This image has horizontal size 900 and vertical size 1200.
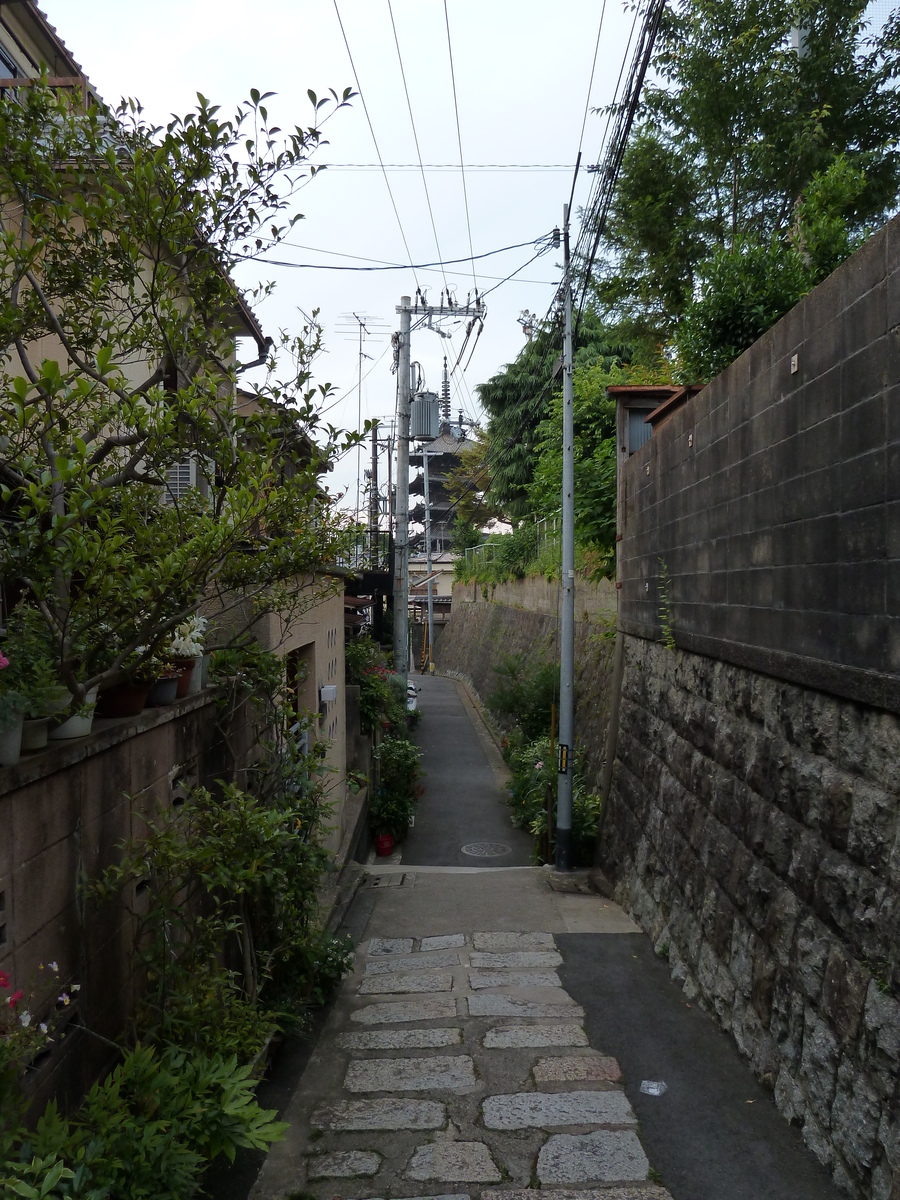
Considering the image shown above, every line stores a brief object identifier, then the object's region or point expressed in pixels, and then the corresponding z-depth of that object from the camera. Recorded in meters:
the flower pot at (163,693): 4.57
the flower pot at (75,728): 3.45
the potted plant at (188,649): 4.55
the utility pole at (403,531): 17.69
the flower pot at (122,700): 4.09
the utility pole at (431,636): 38.18
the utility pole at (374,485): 27.72
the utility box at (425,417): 20.55
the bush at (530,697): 15.69
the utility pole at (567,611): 10.91
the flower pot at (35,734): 3.18
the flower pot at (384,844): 13.39
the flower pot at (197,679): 5.14
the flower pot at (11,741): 2.90
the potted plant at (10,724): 2.88
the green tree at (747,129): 13.55
